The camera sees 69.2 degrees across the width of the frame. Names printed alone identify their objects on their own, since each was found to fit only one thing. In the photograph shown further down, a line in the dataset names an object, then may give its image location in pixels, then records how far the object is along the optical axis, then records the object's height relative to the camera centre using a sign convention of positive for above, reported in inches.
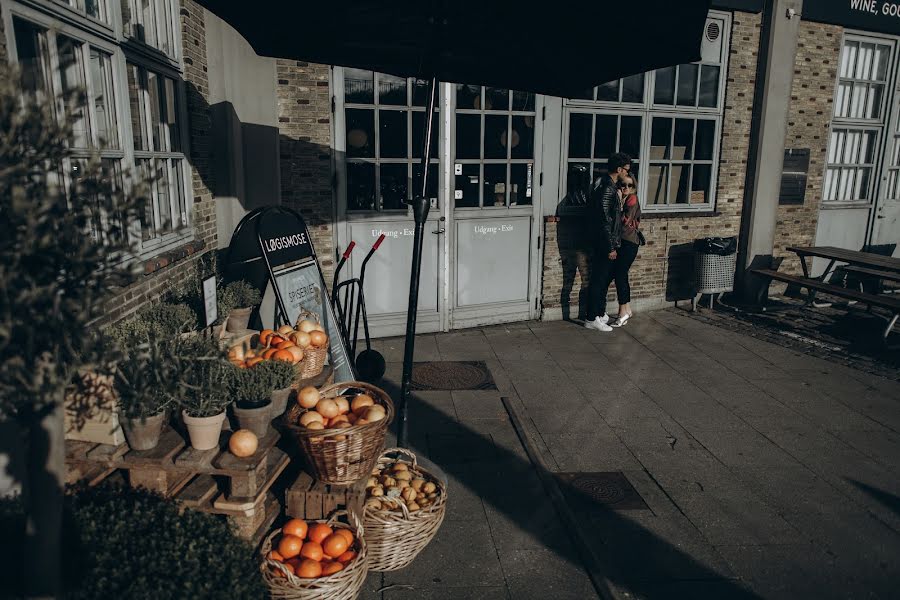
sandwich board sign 197.5 -32.9
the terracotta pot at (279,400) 132.0 -47.2
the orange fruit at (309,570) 112.8 -68.8
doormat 247.3 -80.5
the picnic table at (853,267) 301.9 -49.4
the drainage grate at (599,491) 165.5 -83.0
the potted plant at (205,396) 105.1 -38.6
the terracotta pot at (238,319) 190.2 -44.6
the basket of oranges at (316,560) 111.2 -68.9
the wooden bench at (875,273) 320.2 -49.1
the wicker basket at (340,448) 121.2 -52.6
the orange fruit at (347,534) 122.0 -68.0
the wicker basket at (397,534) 131.1 -73.2
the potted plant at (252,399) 120.9 -43.7
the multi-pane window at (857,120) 400.5 +33.1
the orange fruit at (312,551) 116.8 -67.9
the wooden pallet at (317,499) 127.0 -63.6
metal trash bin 356.8 -49.8
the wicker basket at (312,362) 159.2 -47.8
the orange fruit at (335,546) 118.9 -68.0
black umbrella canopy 133.7 +30.3
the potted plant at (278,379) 128.7 -42.0
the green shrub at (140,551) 90.2 -55.8
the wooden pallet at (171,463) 108.7 -50.1
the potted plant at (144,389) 89.7 -31.9
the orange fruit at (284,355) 146.6 -41.9
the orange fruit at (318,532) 120.5 -66.8
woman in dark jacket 323.9 -32.1
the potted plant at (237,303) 189.5 -40.9
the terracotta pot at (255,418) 120.4 -46.1
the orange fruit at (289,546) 116.7 -67.1
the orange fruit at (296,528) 120.1 -65.6
